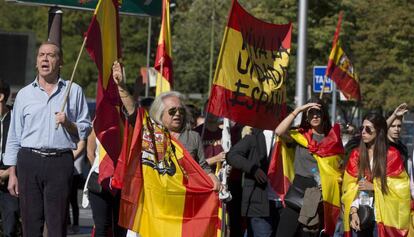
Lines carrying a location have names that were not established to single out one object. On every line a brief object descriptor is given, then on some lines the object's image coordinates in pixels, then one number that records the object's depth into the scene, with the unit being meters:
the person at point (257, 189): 10.63
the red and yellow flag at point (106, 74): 8.38
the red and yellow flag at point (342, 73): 16.11
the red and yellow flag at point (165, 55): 10.91
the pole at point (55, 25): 10.41
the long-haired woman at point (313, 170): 9.69
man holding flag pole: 7.94
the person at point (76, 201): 14.62
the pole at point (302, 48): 18.59
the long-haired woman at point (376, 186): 9.31
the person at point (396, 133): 10.65
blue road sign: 21.83
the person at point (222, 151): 11.62
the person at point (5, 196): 9.73
